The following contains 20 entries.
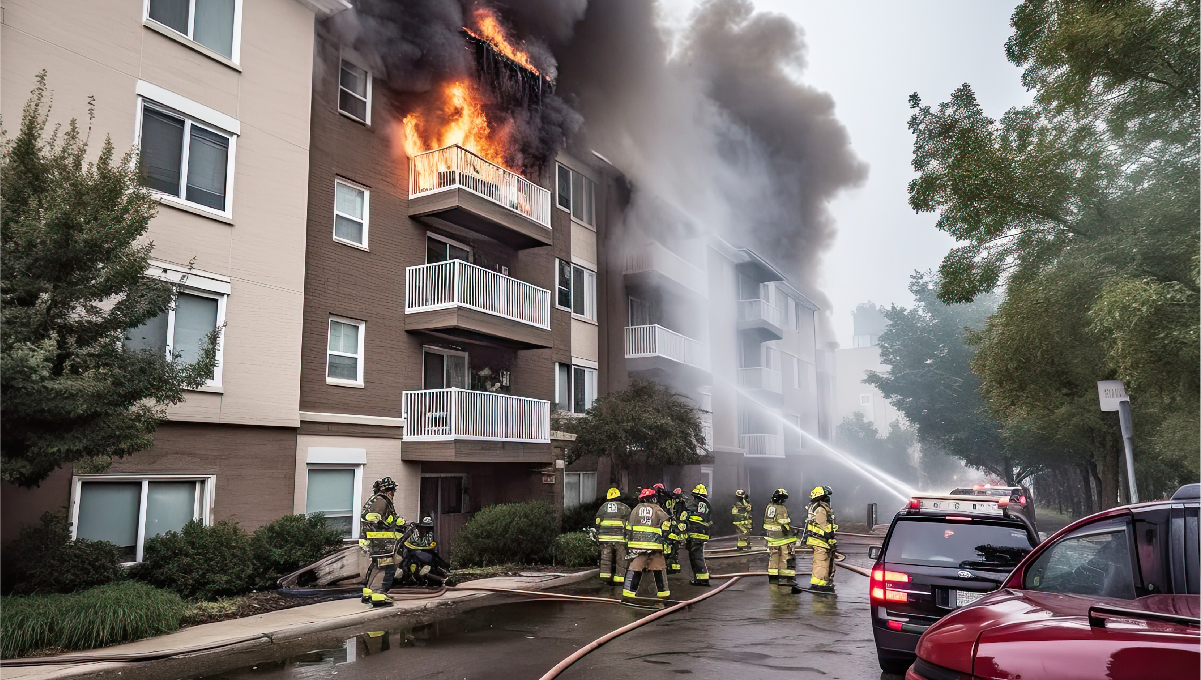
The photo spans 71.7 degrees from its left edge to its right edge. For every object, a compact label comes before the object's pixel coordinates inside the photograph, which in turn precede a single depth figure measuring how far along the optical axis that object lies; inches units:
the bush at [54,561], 375.9
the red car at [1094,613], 99.6
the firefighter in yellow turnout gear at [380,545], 430.9
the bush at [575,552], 637.9
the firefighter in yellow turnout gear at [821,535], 466.0
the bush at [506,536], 607.5
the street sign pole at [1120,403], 435.2
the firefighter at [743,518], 767.7
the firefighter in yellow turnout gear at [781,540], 525.7
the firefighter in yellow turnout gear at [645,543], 450.9
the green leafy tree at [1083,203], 387.5
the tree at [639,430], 702.5
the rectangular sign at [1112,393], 445.7
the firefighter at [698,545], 543.5
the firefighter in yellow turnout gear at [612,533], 537.6
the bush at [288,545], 466.9
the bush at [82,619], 310.7
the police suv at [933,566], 274.2
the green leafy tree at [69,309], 307.6
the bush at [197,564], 428.1
